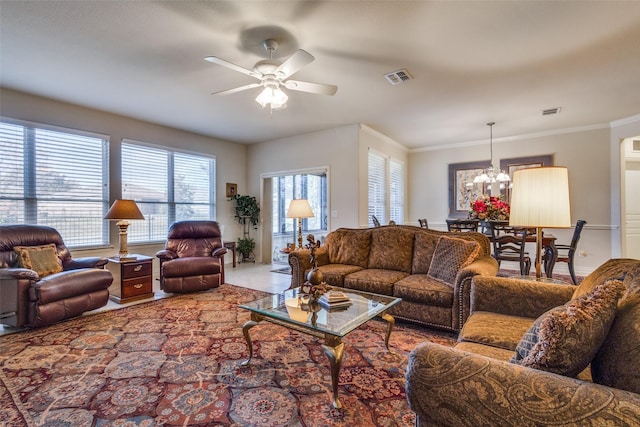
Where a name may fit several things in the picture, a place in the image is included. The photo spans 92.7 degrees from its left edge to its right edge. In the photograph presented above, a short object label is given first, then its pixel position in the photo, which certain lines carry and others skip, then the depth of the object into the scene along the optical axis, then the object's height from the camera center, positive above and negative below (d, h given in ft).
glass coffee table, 5.90 -2.28
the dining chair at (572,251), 13.55 -1.75
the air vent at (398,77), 10.79 +5.03
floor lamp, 6.54 +0.33
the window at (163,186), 16.38 +1.72
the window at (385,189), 19.11 +1.76
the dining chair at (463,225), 15.23 -0.58
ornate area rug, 5.49 -3.57
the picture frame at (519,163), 18.69 +3.18
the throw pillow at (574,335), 3.08 -1.25
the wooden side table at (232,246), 19.47 -1.99
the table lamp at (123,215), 12.88 +0.04
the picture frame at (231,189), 21.21 +1.83
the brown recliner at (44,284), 9.25 -2.18
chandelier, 17.03 +2.08
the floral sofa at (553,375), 2.76 -1.65
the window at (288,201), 21.76 +0.79
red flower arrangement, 14.42 +0.17
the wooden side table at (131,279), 12.42 -2.67
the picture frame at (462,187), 20.90 +1.88
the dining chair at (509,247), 13.09 -1.56
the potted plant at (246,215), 21.17 +0.01
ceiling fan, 8.64 +3.99
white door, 18.39 +1.16
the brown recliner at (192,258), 13.10 -1.95
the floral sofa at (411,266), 8.81 -1.84
